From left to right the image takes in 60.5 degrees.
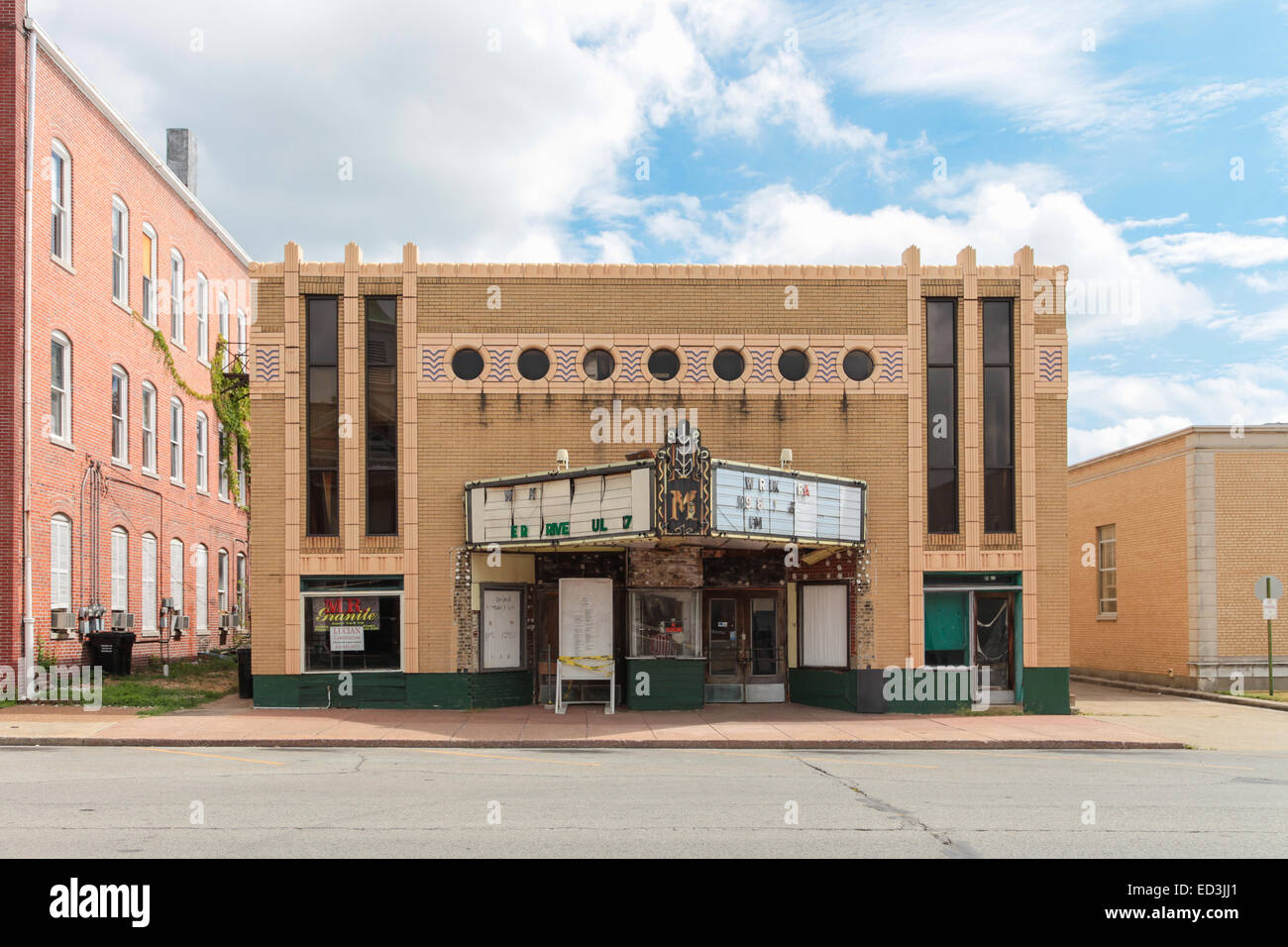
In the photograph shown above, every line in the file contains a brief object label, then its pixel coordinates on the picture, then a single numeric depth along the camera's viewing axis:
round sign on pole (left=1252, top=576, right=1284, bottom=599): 24.77
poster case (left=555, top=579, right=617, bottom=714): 21.42
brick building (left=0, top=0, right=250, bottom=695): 22.12
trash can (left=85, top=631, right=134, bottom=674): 24.50
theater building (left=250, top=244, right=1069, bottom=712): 21.34
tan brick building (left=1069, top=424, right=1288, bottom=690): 27.44
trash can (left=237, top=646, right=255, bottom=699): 22.30
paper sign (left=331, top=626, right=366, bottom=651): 21.30
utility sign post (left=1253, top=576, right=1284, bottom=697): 24.80
